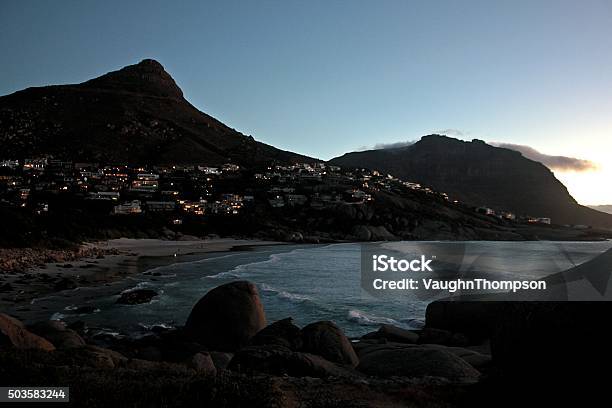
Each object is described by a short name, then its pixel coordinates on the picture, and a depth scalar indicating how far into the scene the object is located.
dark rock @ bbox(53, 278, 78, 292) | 28.62
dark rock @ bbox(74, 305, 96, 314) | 22.53
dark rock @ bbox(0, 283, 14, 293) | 26.20
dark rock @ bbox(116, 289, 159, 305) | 25.23
